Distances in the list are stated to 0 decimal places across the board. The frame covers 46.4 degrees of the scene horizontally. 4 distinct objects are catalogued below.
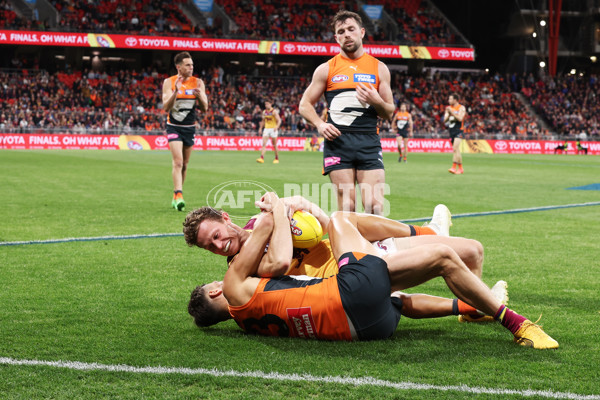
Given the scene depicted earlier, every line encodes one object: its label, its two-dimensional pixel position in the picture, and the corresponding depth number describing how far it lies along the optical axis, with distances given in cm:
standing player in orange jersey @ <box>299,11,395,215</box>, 696
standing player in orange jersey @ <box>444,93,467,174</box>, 2127
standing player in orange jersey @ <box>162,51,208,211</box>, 1132
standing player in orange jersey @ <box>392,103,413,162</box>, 2842
